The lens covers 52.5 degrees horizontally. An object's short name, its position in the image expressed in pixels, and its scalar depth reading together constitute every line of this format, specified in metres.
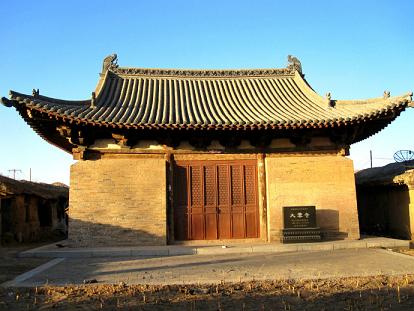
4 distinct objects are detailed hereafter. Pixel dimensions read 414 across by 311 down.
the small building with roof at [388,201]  12.43
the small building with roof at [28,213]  13.95
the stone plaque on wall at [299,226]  11.57
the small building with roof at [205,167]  11.49
